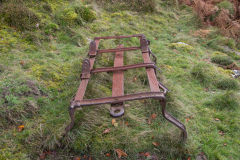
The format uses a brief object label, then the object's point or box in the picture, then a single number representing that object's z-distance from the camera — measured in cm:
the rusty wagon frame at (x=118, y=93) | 206
